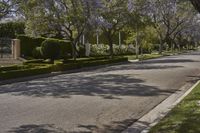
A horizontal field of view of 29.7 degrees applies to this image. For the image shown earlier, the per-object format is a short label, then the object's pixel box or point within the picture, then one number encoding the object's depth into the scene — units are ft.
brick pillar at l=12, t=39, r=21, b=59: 111.16
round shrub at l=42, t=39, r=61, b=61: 110.51
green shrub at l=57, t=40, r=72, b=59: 124.77
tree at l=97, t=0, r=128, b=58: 111.57
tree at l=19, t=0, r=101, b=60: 91.54
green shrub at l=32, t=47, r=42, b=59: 117.18
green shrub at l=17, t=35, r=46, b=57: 119.39
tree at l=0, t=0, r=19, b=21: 69.04
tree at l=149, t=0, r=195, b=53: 175.37
